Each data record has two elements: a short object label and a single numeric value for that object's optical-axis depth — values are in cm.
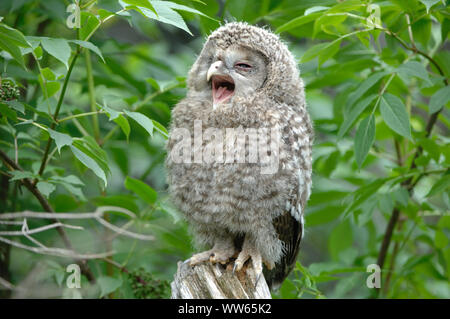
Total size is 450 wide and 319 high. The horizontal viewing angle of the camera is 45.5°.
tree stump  259
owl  285
